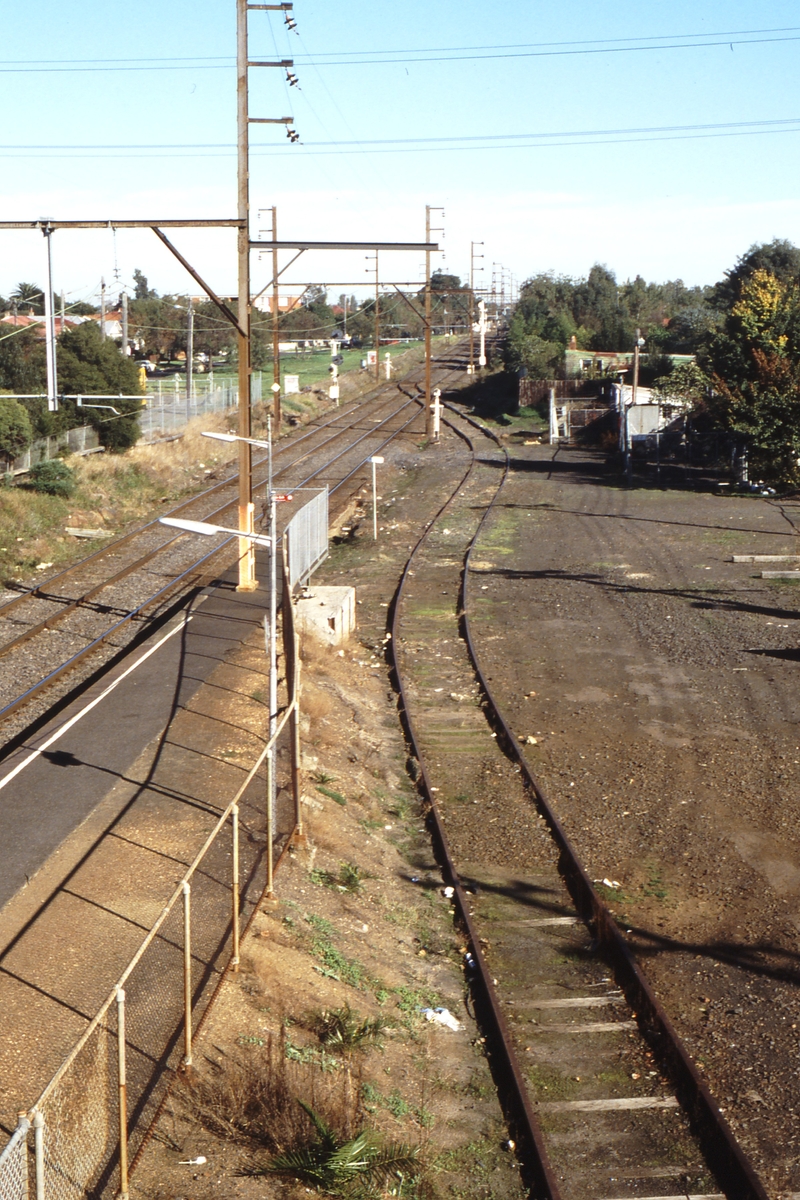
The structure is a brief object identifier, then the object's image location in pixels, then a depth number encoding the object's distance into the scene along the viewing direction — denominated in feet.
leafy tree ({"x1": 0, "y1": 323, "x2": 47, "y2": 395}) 153.17
